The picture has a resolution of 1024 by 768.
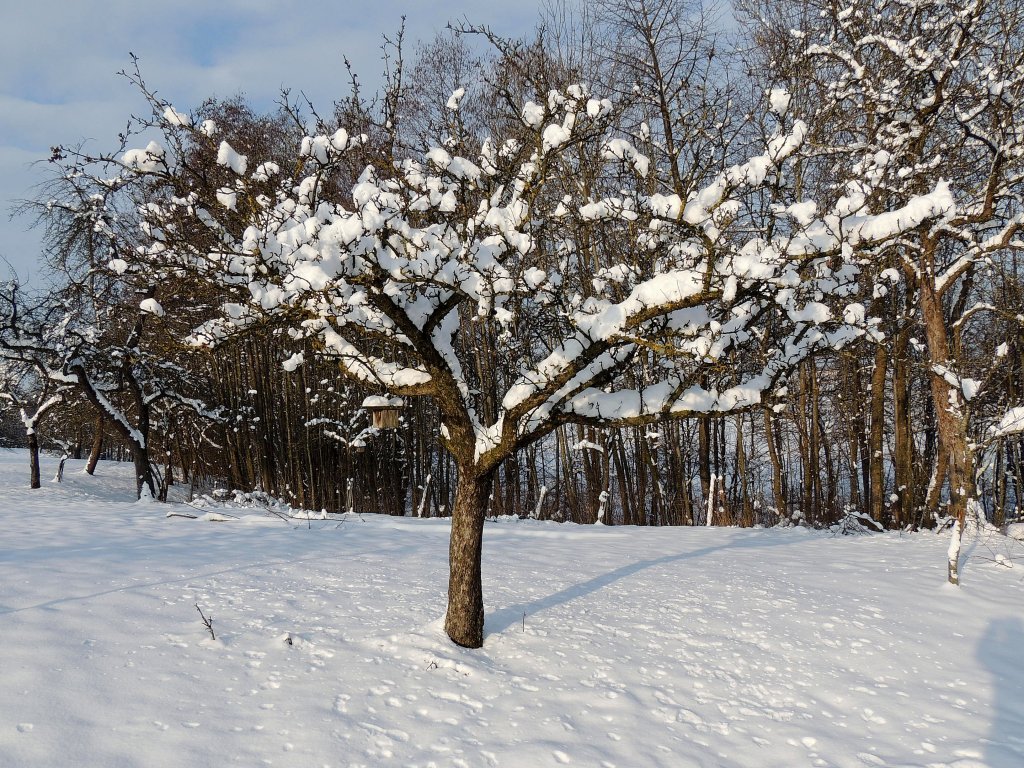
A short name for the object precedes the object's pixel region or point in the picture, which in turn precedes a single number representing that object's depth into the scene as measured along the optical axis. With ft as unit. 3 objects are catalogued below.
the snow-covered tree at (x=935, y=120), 24.85
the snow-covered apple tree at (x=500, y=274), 11.70
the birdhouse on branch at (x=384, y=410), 16.15
